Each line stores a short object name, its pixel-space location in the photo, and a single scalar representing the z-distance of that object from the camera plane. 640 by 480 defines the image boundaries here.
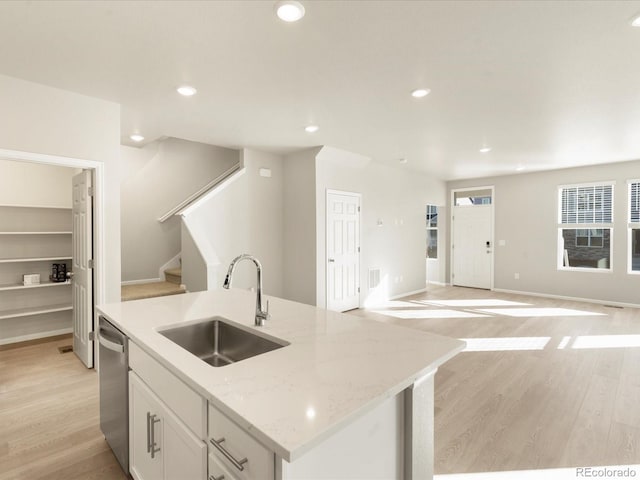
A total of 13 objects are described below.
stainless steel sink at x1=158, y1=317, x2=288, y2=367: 1.73
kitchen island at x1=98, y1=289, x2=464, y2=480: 0.92
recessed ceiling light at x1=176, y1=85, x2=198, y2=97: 2.92
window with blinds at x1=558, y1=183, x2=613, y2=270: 6.34
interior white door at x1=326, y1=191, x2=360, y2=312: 5.35
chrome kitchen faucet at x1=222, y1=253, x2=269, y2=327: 1.68
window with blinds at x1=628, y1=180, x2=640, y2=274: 6.04
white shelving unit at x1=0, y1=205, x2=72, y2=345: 4.00
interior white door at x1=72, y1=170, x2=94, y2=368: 3.28
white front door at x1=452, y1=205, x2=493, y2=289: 7.72
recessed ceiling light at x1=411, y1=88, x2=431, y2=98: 3.00
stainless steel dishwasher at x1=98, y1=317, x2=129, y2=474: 1.78
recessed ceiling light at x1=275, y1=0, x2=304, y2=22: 1.86
